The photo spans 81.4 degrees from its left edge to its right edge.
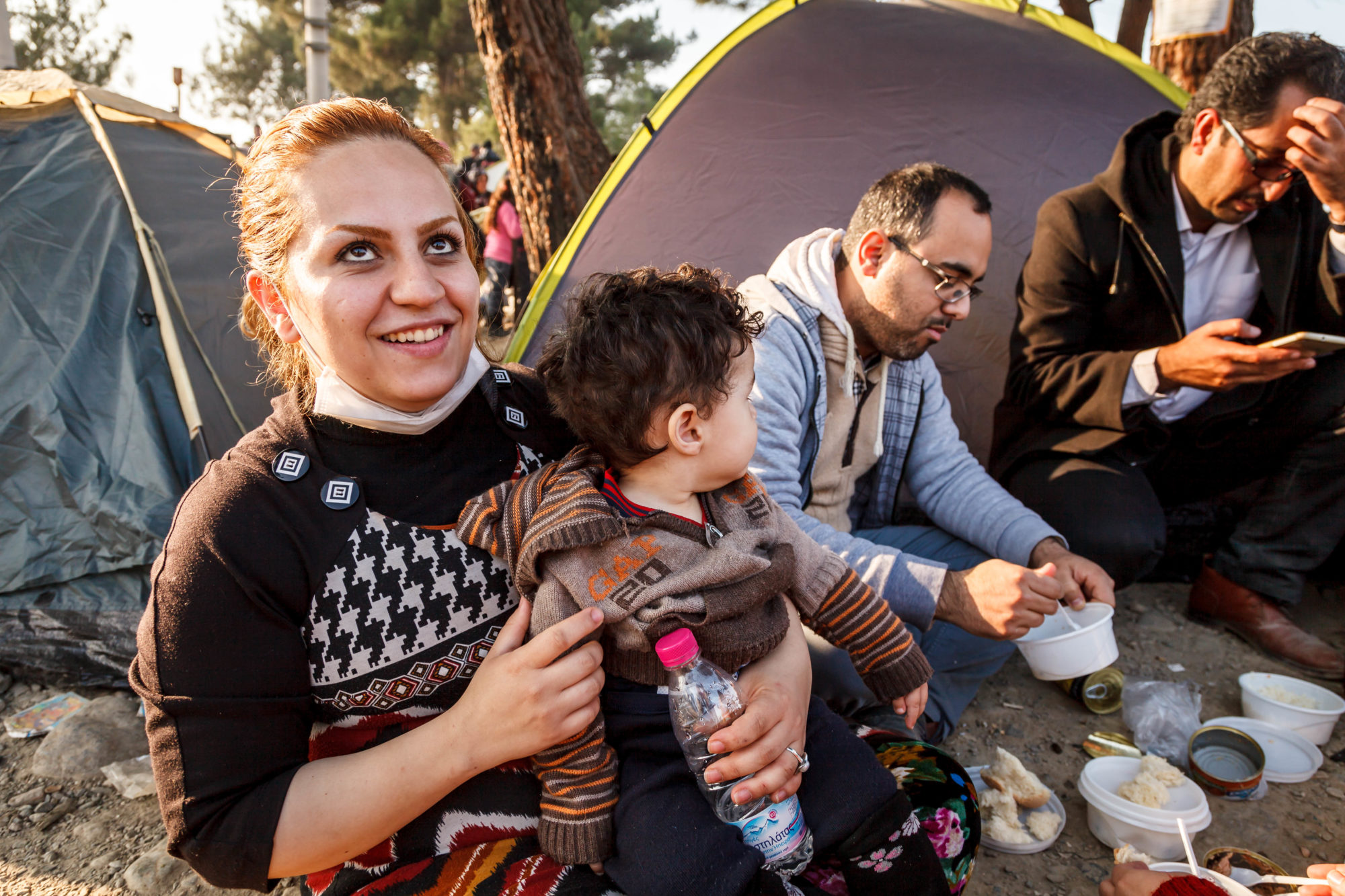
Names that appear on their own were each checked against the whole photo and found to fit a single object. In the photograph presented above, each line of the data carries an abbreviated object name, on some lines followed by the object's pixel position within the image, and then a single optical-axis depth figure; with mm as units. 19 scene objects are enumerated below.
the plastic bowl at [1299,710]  2174
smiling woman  1093
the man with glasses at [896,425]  1994
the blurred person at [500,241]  6957
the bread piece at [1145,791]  1833
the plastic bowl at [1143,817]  1763
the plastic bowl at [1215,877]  1263
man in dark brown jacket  2459
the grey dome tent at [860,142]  3125
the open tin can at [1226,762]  1992
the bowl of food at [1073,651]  1867
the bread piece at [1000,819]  1853
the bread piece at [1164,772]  1907
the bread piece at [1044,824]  1872
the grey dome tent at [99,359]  2418
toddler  1202
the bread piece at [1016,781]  1910
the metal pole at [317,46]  8109
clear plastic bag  2193
